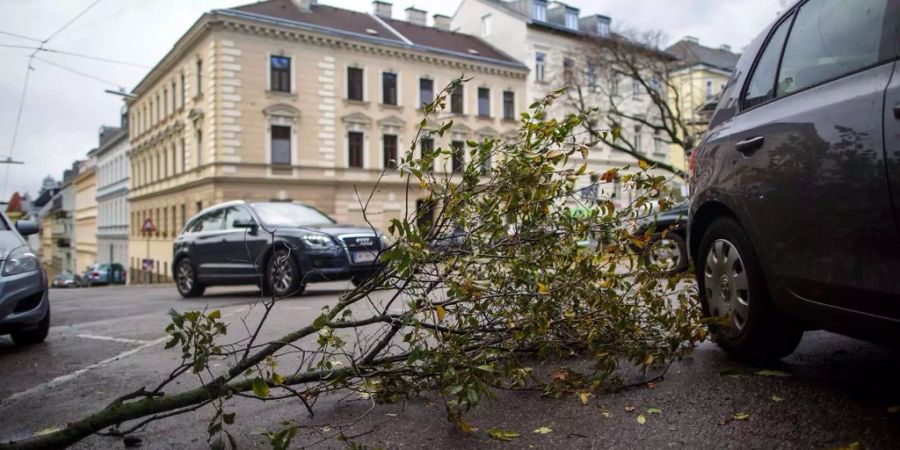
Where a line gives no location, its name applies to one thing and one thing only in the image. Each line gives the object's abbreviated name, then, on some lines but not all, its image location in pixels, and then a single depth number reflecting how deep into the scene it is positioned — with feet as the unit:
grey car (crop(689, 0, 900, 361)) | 8.13
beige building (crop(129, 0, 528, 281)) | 113.09
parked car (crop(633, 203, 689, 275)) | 12.61
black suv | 34.19
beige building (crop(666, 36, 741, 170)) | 140.68
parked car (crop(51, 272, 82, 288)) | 166.50
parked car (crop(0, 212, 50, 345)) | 18.54
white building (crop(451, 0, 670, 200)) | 145.28
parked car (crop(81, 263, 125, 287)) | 148.87
